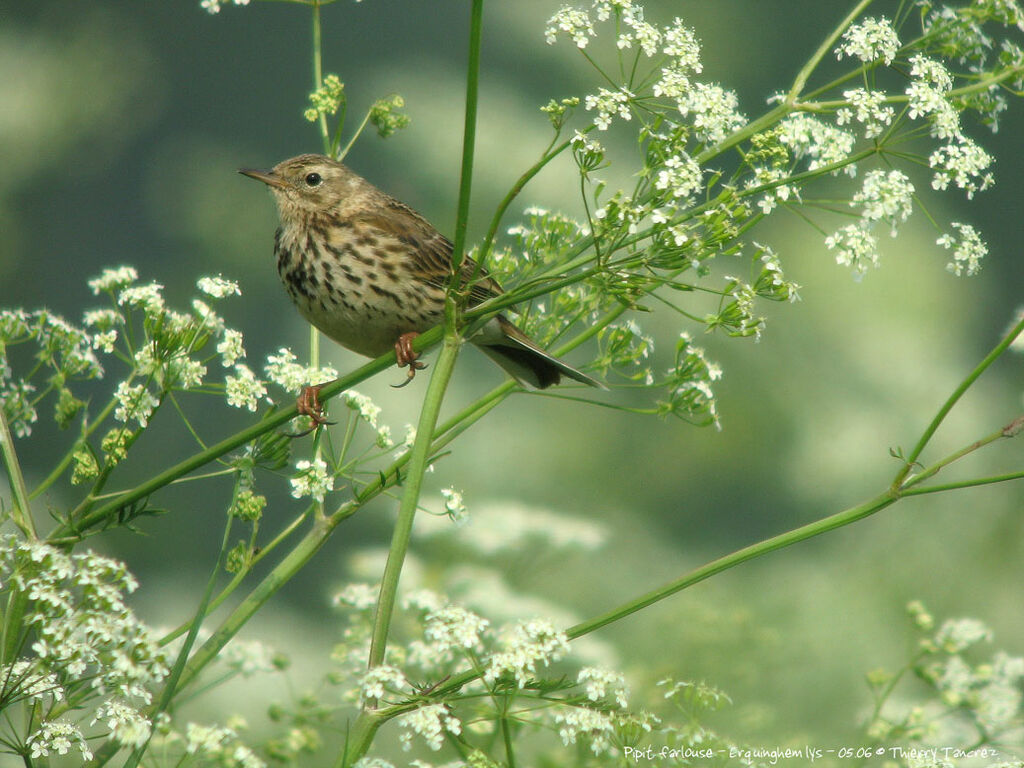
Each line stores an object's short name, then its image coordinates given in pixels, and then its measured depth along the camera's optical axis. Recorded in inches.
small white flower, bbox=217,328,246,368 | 209.0
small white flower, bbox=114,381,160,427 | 194.9
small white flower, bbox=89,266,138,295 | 218.5
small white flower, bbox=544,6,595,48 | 194.7
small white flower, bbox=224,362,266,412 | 203.8
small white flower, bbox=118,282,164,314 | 207.6
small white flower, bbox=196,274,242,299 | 209.6
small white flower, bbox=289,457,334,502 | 194.5
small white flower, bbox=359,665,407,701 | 158.9
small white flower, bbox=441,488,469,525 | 208.5
